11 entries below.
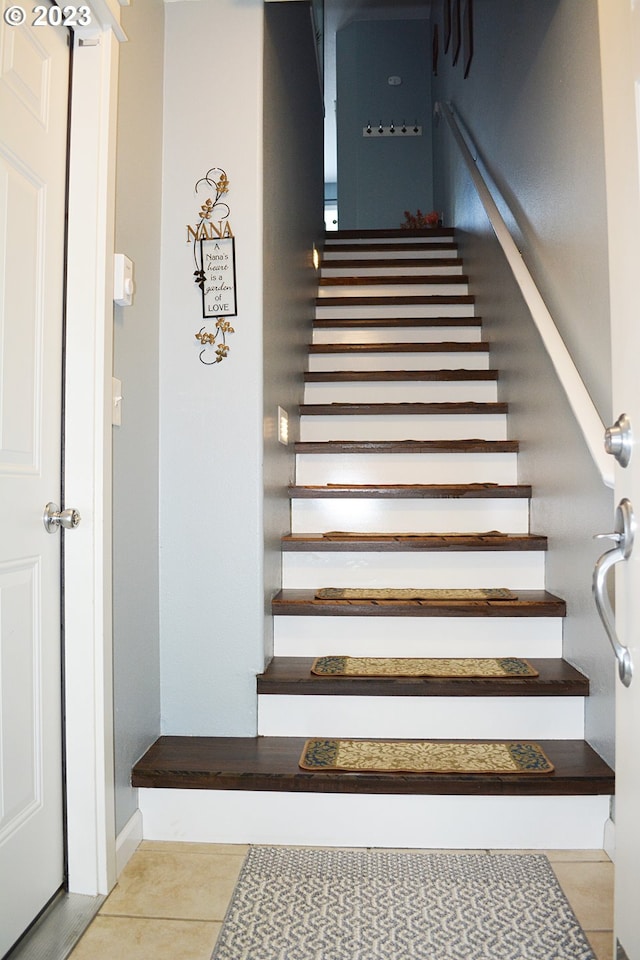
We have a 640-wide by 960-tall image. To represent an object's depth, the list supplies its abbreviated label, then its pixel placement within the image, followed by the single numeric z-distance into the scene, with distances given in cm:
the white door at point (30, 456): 149
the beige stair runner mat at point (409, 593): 249
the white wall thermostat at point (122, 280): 183
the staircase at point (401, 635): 190
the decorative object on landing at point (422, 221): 594
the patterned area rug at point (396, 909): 151
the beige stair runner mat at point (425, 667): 217
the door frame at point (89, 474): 171
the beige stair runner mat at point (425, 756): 191
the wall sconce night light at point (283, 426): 264
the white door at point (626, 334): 105
